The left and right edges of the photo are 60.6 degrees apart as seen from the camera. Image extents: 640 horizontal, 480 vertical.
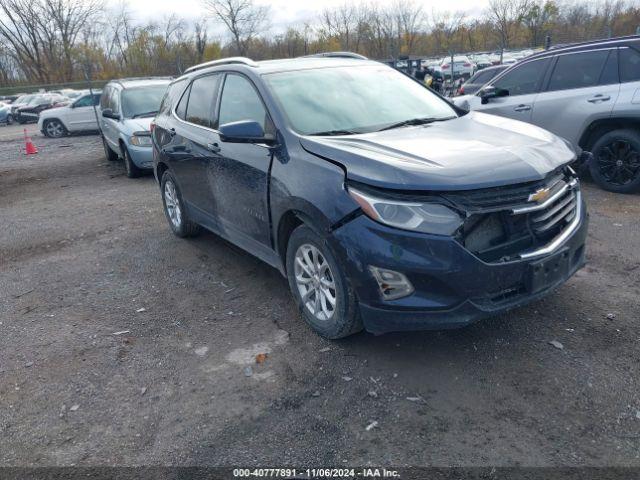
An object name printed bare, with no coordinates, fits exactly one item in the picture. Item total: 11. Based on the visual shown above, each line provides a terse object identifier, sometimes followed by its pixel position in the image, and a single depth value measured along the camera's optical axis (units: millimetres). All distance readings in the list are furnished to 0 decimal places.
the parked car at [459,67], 28828
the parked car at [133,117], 10078
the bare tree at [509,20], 51812
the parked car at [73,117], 20062
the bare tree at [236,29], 51394
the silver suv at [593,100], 6730
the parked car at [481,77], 13033
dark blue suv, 3100
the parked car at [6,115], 32156
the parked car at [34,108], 31078
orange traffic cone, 16188
